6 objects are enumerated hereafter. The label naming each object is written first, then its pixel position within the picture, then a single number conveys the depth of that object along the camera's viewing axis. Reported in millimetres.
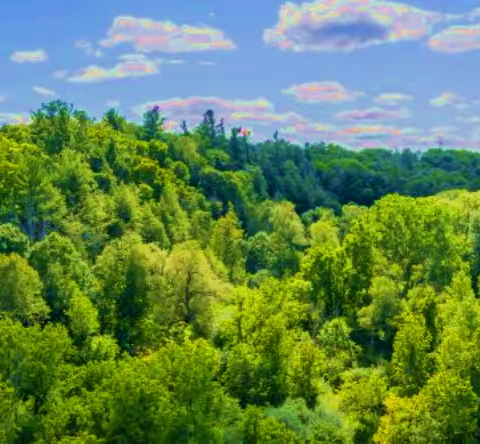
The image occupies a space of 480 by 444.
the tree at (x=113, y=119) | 180500
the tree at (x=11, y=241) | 83000
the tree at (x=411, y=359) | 67812
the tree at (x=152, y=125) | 188125
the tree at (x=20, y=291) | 75188
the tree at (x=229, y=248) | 119125
